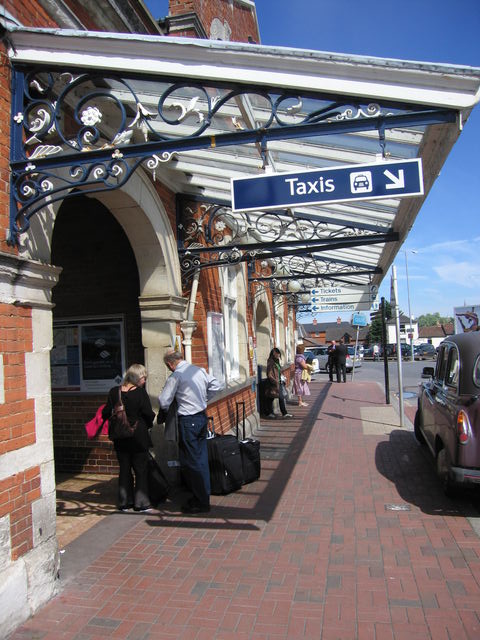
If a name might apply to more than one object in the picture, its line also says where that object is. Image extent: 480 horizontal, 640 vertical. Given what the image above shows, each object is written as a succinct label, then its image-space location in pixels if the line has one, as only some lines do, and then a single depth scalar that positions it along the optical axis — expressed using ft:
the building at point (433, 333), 280.51
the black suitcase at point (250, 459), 20.36
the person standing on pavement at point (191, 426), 17.11
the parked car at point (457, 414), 15.98
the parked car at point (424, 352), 163.53
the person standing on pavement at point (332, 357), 73.21
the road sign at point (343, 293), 43.04
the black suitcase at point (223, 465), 19.12
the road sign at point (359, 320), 62.28
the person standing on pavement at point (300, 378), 44.86
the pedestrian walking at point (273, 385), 36.96
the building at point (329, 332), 235.20
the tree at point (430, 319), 528.34
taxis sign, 11.00
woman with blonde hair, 17.13
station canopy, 11.16
